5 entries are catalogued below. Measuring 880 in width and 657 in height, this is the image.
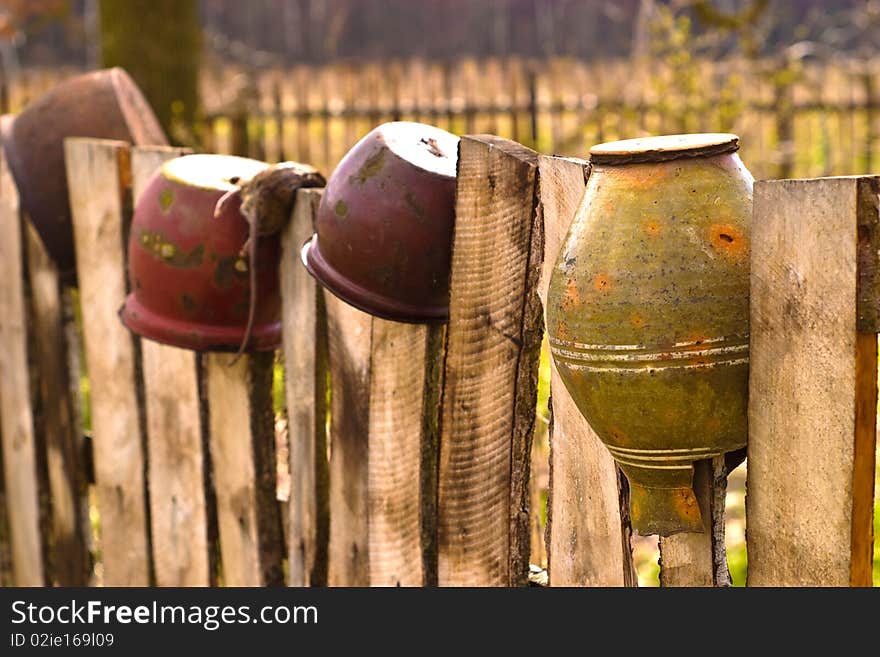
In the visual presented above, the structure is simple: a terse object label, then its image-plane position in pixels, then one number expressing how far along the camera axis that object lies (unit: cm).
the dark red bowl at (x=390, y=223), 369
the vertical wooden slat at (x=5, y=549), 713
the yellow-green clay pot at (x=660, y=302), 259
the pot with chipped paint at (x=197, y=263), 448
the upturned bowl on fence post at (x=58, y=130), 582
